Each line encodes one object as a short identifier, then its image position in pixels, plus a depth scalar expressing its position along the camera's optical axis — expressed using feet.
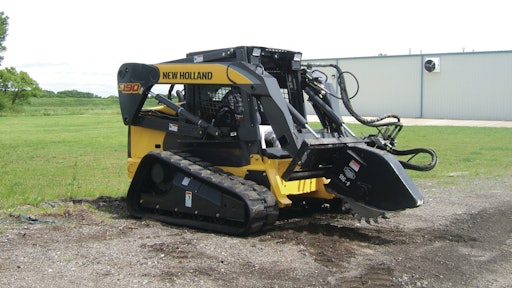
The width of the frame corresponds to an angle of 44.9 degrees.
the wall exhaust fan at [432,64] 158.30
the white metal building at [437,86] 150.00
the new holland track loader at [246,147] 25.68
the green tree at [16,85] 253.65
